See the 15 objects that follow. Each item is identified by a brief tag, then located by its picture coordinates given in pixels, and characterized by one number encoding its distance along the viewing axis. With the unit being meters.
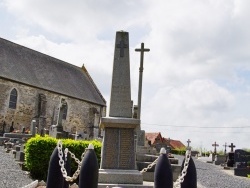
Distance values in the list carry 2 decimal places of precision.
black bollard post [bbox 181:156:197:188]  3.57
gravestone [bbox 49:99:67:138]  17.45
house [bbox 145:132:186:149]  43.50
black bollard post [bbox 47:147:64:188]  3.68
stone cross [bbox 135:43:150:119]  15.52
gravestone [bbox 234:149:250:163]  19.94
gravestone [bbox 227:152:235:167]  22.12
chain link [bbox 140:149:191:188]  3.59
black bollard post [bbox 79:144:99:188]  3.32
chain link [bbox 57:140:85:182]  3.74
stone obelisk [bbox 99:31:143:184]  8.17
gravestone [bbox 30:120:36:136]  20.65
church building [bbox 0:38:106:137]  29.31
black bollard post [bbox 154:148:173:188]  3.38
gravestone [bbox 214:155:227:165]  25.52
